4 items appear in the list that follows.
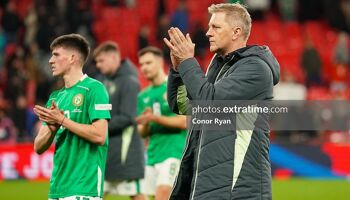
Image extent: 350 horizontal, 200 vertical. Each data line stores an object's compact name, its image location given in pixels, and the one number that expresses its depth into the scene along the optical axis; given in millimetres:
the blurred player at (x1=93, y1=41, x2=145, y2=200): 18891
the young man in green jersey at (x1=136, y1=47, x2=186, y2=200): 18859
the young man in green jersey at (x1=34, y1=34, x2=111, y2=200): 12977
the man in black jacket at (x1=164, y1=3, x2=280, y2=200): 10844
